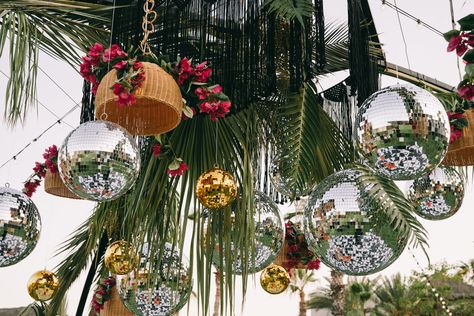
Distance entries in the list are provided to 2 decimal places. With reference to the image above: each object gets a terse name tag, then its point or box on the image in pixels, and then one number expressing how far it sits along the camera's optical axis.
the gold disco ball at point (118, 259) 2.98
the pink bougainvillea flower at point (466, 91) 1.71
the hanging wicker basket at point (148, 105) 1.98
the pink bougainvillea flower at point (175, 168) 2.54
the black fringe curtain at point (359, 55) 2.69
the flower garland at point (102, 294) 3.78
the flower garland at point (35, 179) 3.57
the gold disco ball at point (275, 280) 3.75
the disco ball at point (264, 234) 2.69
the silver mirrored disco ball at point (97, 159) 1.97
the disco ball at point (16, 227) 2.76
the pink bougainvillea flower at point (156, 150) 2.68
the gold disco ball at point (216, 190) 2.44
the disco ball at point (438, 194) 2.64
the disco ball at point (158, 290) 2.91
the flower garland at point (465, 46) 1.41
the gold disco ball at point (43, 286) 4.25
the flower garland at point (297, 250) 3.50
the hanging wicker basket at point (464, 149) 2.34
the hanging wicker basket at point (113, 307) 3.81
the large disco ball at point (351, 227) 1.89
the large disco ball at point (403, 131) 1.75
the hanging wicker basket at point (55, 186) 3.00
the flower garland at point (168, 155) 2.55
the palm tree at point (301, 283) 19.56
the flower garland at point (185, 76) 2.14
